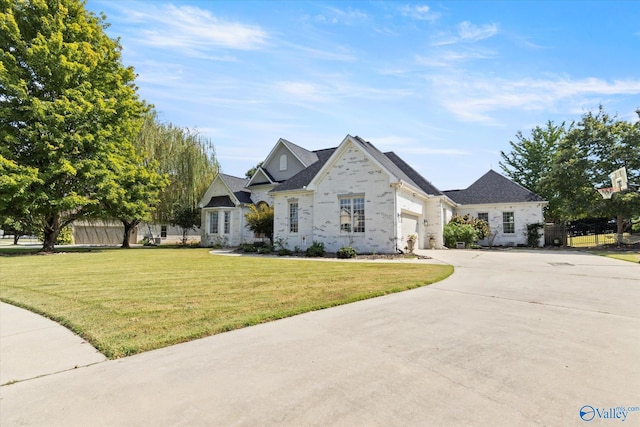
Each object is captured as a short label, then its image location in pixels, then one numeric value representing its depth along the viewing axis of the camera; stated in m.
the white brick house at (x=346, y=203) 17.52
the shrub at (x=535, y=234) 24.14
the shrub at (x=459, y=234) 22.69
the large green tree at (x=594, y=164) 22.75
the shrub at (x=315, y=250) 17.78
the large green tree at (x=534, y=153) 36.03
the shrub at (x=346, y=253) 16.53
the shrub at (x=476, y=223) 24.23
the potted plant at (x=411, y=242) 17.97
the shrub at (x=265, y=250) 20.22
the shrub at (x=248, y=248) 21.17
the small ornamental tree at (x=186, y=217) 29.27
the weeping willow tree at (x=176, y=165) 28.58
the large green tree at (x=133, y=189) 22.33
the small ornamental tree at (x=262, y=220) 21.86
